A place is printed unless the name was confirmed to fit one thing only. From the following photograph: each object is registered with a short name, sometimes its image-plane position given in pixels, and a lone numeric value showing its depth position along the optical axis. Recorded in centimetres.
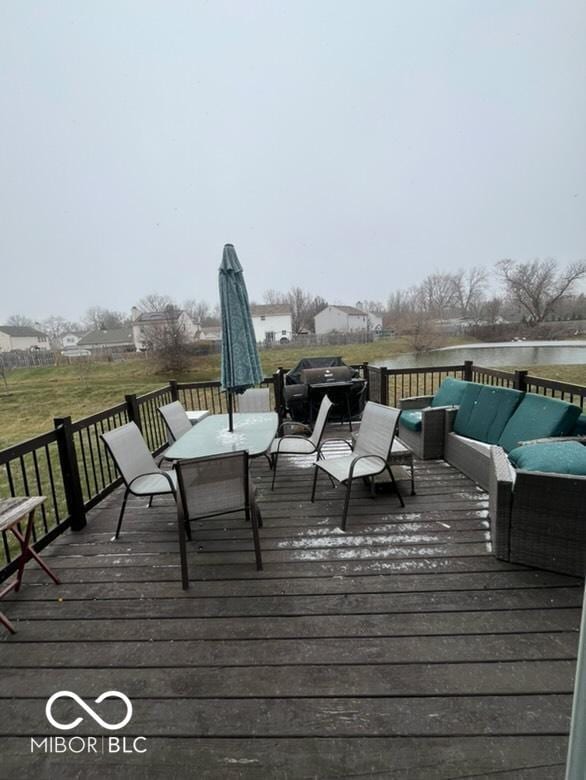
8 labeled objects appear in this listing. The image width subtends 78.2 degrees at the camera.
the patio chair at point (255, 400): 504
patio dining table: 289
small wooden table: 203
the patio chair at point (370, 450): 289
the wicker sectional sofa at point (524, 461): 208
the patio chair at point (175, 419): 379
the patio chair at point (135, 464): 274
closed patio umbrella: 330
